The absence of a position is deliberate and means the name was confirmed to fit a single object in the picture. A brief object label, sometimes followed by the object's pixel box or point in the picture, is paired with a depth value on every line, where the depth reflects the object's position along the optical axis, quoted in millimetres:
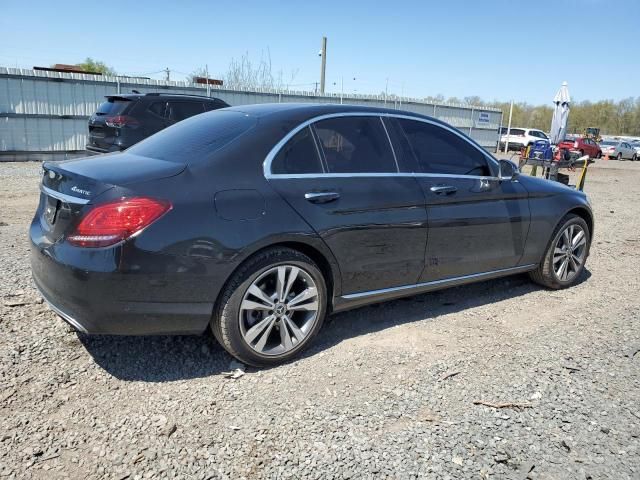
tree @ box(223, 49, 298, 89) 28172
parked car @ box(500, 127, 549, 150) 32656
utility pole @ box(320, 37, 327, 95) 28406
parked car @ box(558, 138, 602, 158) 32869
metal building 14344
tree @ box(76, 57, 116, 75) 53488
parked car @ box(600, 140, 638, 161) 37062
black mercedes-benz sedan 2822
